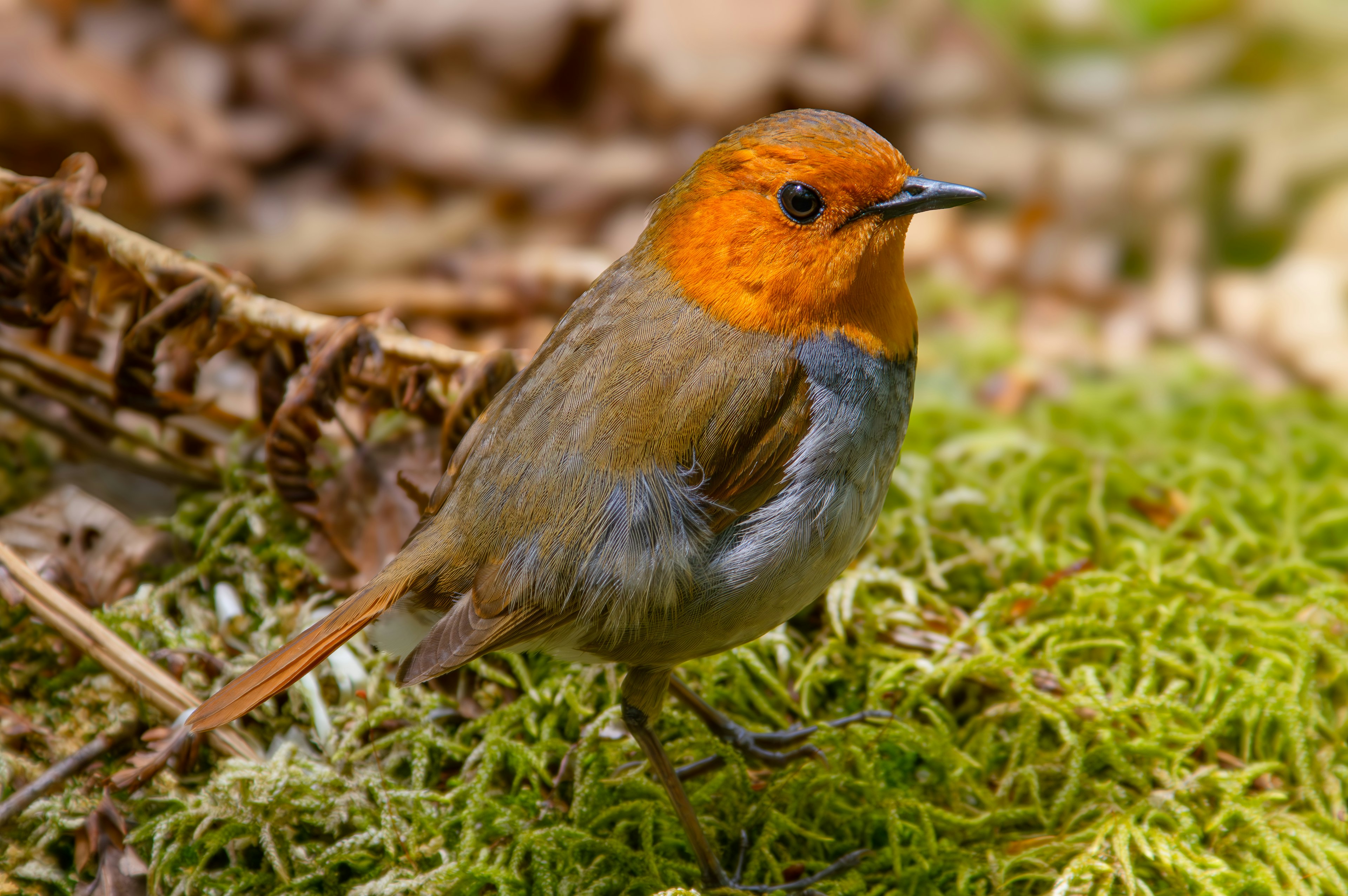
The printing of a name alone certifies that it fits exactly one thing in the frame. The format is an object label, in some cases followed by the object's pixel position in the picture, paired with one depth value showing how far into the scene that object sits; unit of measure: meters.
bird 4.74
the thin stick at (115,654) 5.48
